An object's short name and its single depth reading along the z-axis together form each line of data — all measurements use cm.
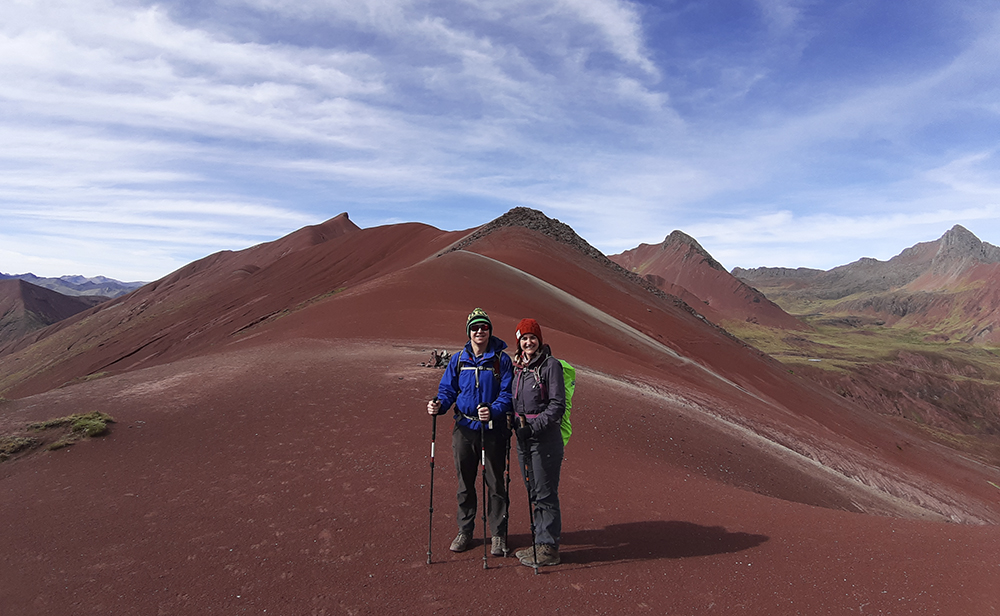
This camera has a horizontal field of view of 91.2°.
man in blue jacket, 423
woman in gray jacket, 416
